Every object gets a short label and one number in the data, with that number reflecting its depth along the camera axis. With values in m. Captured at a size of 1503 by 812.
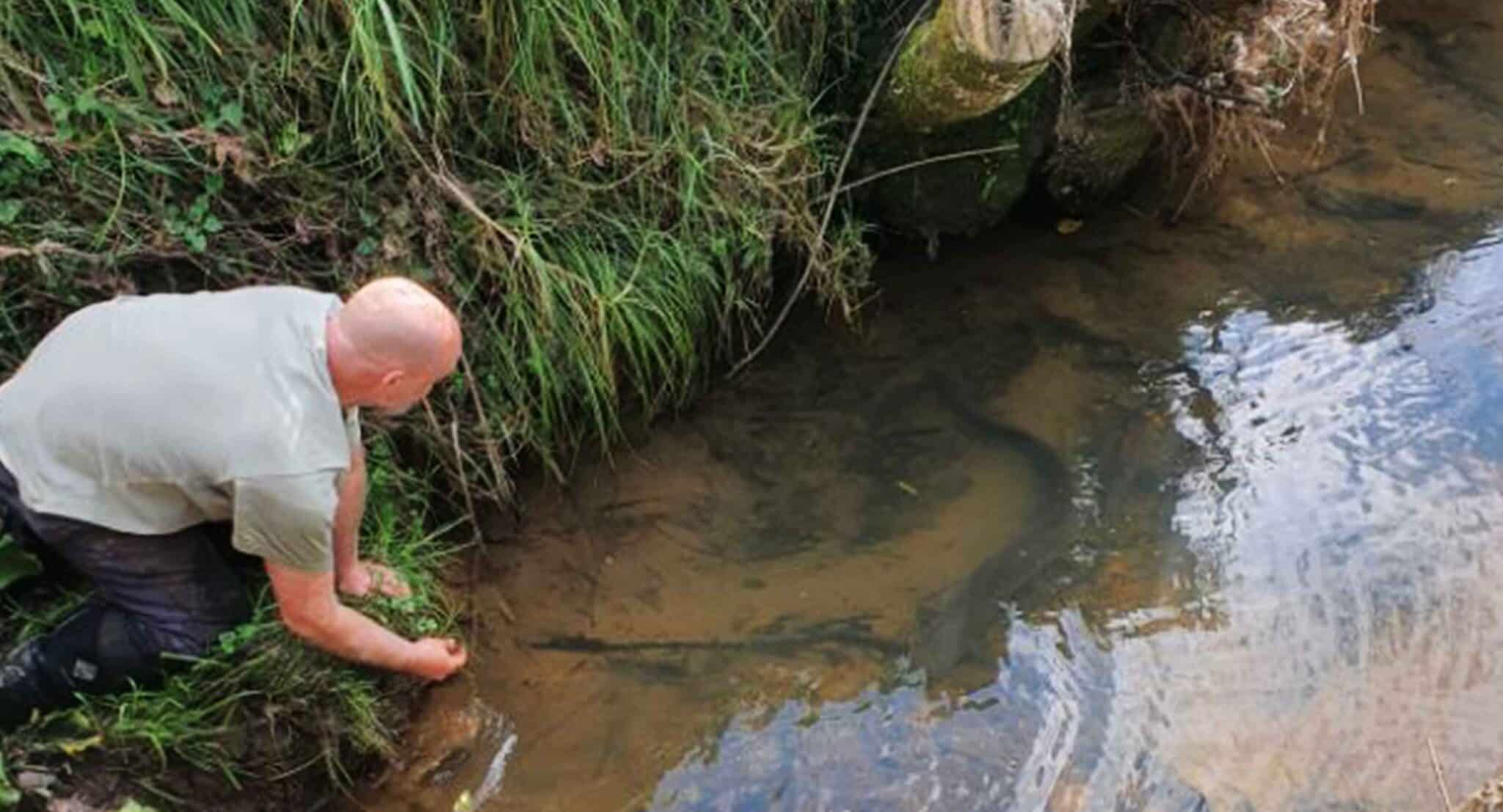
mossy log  3.47
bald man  2.52
